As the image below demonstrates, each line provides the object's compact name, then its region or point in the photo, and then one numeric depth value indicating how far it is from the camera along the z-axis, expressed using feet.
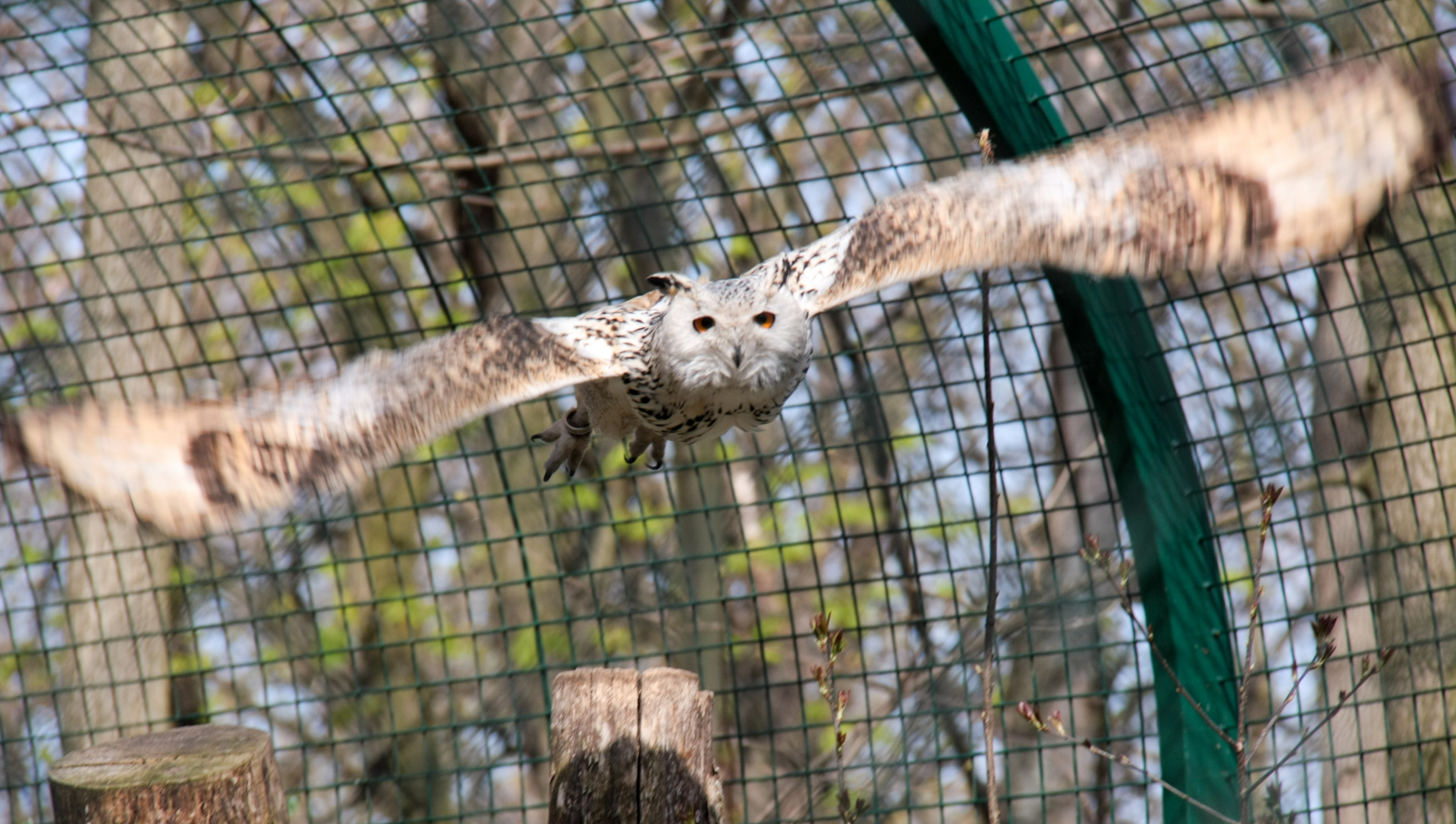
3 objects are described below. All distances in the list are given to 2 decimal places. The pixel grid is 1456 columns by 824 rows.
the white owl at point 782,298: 51.92
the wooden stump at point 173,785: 51.62
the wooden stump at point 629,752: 52.15
